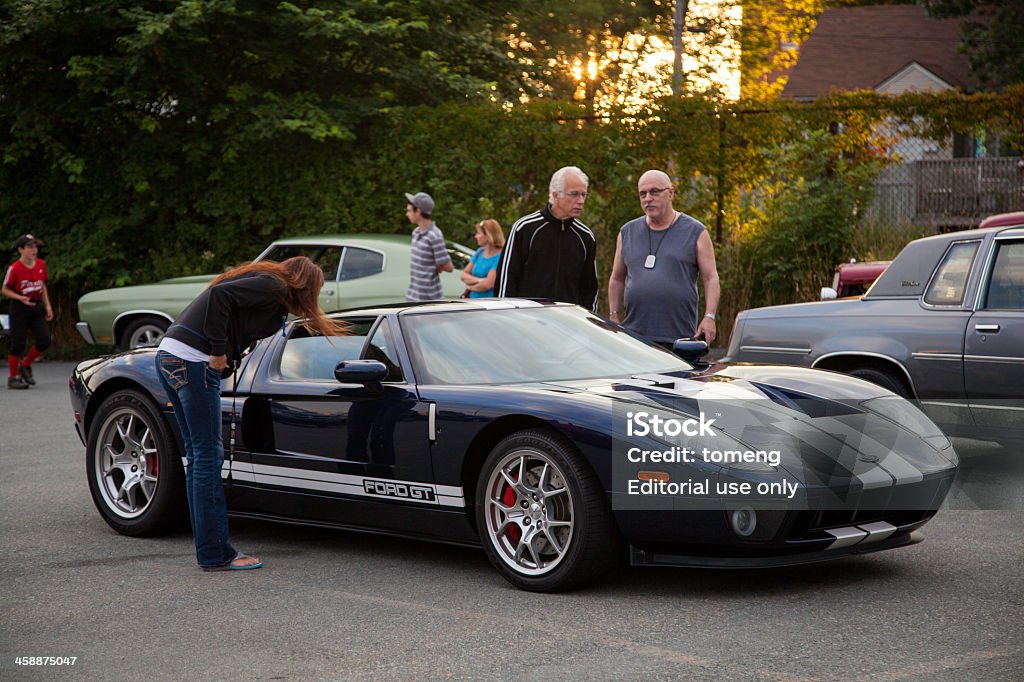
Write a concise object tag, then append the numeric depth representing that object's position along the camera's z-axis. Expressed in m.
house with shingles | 44.59
